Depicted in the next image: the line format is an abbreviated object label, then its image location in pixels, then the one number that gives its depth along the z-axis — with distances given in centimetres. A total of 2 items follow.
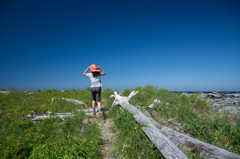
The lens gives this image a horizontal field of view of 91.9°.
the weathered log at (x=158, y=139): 261
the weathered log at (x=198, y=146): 253
